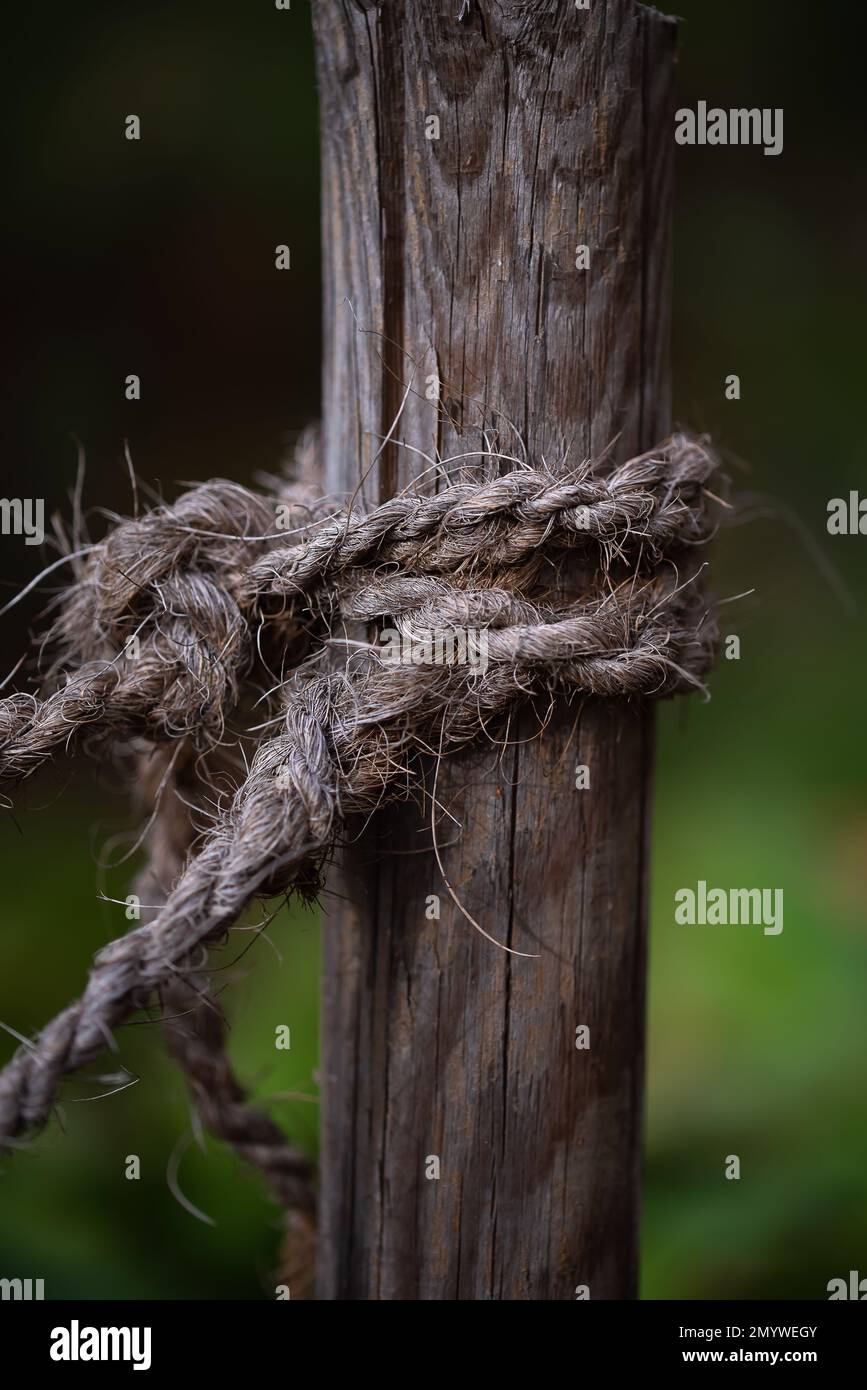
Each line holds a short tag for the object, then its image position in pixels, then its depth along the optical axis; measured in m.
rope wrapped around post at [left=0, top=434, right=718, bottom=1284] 0.67
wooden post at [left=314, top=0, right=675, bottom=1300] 0.68
